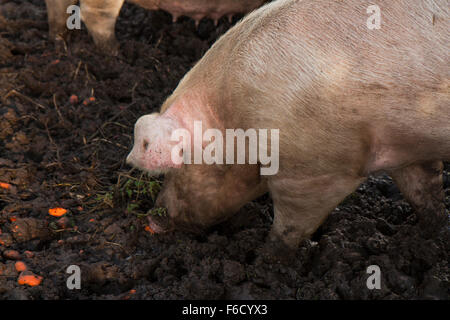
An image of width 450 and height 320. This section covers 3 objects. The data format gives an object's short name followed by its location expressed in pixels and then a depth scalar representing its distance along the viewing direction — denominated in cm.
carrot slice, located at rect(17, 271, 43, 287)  329
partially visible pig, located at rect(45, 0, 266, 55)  517
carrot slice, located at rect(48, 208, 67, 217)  386
